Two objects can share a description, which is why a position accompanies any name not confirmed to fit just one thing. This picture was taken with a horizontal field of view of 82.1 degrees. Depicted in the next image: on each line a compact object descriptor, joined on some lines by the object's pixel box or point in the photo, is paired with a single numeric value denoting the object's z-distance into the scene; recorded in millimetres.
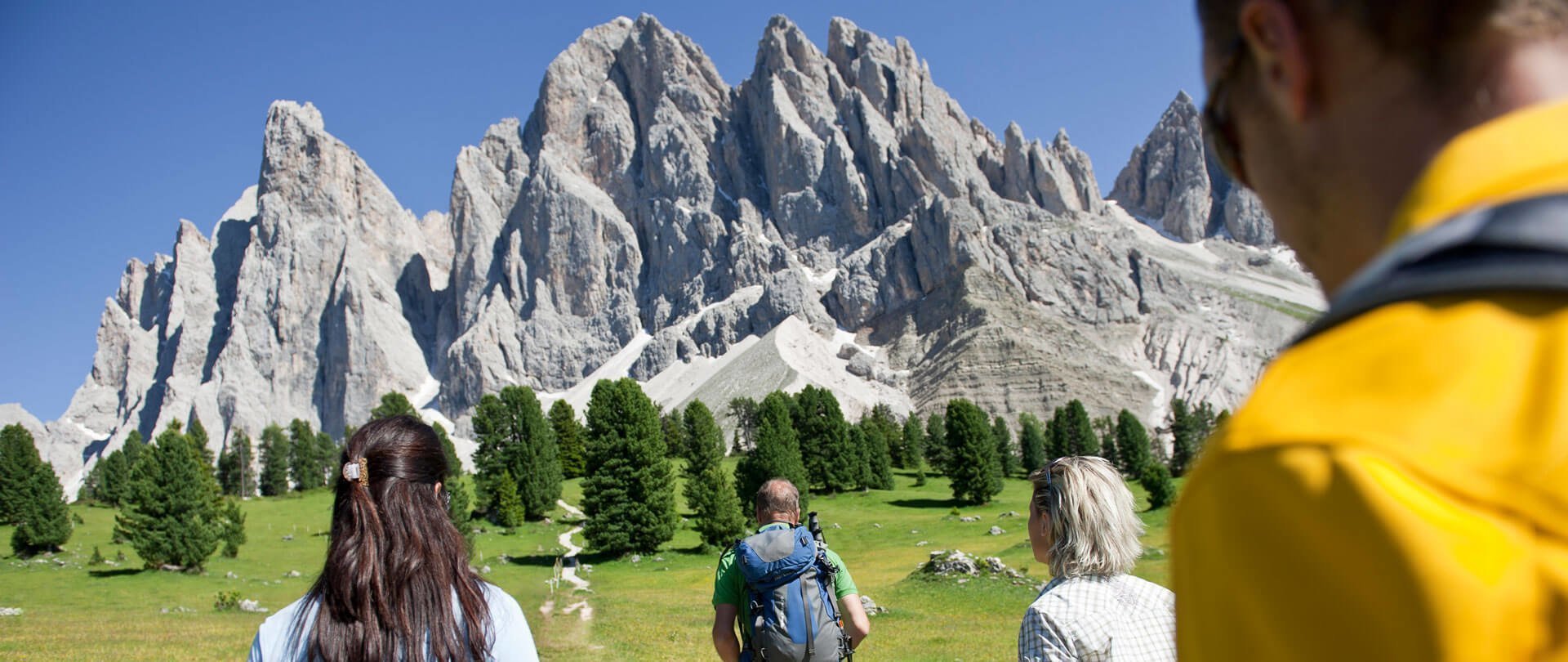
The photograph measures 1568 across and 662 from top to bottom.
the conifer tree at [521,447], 61250
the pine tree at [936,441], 89625
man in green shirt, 8281
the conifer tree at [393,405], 71125
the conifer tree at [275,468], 84688
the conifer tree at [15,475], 57375
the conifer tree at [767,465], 56938
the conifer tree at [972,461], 65312
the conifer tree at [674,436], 90750
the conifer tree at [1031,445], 90750
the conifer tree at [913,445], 90250
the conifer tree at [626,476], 46875
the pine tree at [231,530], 48312
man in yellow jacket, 765
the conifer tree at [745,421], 107375
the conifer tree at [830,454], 72375
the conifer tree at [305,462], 88375
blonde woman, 4984
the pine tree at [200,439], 76800
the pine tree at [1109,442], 88438
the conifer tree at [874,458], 75438
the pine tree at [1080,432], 86562
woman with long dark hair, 4102
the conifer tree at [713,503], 47406
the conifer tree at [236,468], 88375
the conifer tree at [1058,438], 87438
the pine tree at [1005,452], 86188
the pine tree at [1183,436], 89125
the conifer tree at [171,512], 43125
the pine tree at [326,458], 92938
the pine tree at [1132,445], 84250
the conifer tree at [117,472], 76562
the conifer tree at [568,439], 81375
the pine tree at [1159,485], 53250
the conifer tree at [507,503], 56822
